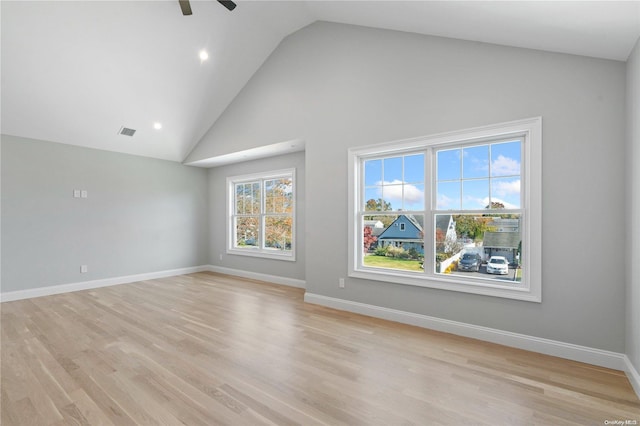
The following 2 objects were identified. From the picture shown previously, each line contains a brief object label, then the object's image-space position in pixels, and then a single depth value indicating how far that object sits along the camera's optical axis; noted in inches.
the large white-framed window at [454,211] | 112.0
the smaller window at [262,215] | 223.5
